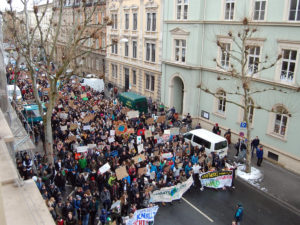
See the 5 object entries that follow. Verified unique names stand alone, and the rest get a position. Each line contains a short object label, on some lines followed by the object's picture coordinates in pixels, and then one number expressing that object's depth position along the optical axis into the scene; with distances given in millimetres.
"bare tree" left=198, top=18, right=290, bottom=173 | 16844
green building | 17766
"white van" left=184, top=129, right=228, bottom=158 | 17906
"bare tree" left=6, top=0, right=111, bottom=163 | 14641
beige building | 30122
